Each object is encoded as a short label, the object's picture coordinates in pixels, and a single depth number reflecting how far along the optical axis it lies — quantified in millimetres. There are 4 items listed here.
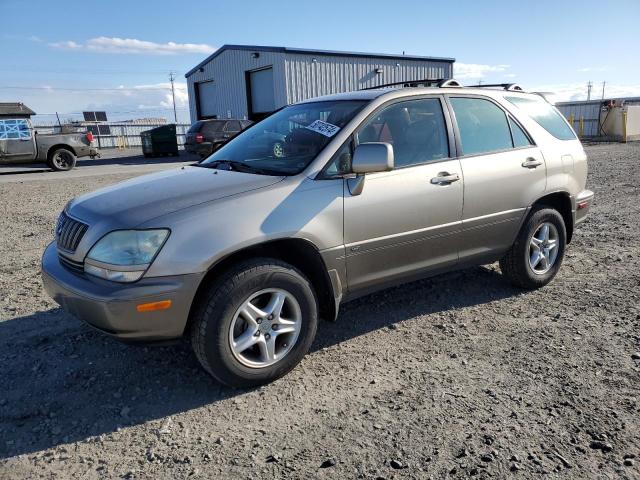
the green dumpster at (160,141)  24262
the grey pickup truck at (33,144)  15781
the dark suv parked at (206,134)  19750
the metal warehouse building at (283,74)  23906
